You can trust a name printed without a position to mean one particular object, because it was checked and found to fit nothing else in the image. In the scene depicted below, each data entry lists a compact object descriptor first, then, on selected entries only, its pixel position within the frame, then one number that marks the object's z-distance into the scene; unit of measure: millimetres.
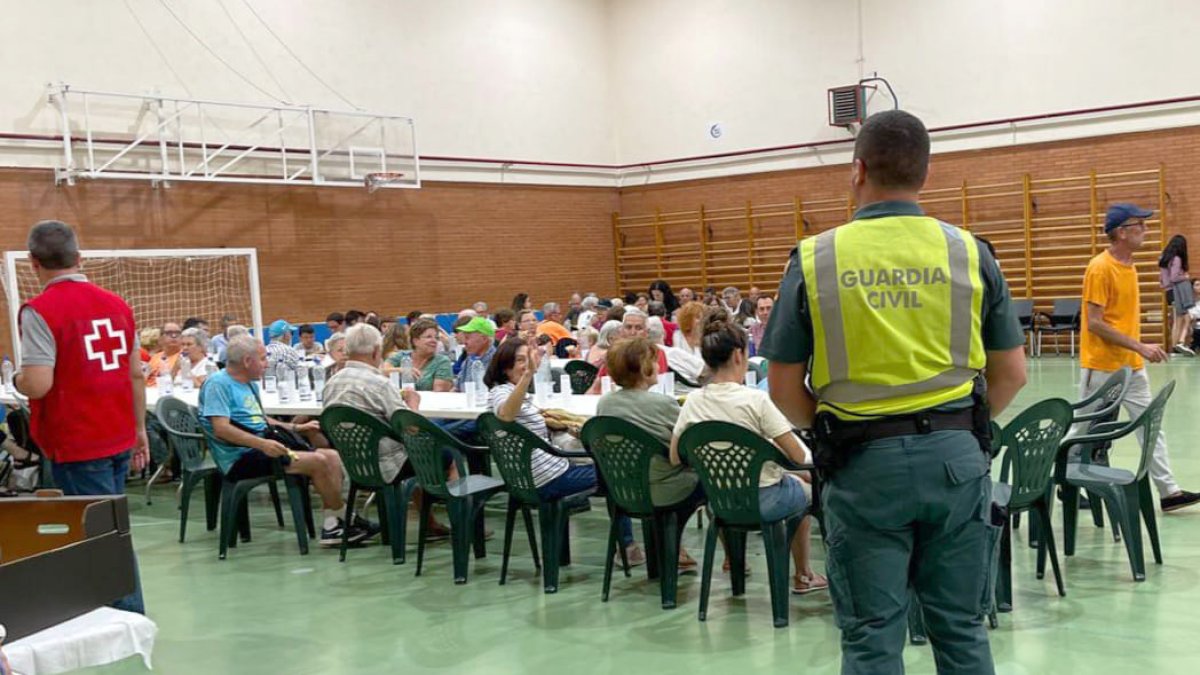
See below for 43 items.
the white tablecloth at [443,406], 6414
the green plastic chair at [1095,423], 5234
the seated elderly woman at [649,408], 4898
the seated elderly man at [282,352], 9570
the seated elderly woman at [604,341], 8508
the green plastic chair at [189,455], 6859
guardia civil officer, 2414
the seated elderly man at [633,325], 8179
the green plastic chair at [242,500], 6391
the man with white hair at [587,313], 12947
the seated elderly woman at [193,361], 8836
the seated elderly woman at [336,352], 8047
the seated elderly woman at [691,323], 8328
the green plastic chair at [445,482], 5527
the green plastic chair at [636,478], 4824
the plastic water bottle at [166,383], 8648
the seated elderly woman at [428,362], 7594
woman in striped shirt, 5344
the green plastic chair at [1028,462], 4488
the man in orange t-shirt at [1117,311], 5523
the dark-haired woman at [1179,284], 14273
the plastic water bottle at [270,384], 8250
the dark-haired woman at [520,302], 13283
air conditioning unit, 17109
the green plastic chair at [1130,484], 4914
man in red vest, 4121
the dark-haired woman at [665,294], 16862
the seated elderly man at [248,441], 6348
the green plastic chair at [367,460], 5852
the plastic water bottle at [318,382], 7687
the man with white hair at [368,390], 6035
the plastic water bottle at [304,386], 7609
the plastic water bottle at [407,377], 7754
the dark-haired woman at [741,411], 4520
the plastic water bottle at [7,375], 9245
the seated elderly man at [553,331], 10609
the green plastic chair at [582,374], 8328
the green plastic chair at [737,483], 4461
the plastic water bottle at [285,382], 7613
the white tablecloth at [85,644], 1826
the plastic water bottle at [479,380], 6770
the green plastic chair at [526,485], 5273
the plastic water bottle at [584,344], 10297
